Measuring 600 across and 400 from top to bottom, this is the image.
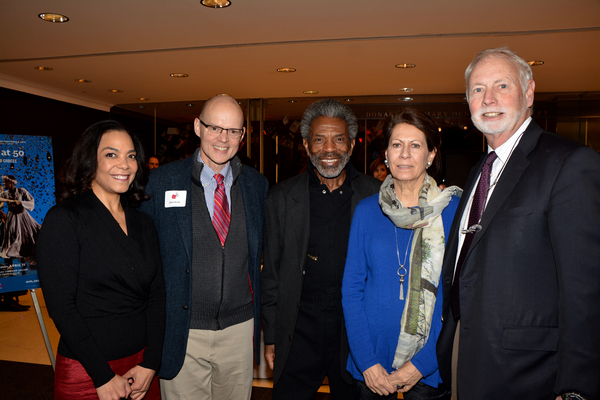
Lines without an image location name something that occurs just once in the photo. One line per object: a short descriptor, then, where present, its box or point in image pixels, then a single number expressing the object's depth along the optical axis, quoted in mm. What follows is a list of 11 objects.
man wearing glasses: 2066
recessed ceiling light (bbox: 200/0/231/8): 3914
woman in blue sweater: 1757
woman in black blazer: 1674
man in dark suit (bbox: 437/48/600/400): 1251
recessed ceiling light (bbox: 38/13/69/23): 4312
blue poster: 3824
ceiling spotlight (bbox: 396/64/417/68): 6402
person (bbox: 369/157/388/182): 6416
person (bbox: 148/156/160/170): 8188
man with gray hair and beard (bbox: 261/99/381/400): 2143
